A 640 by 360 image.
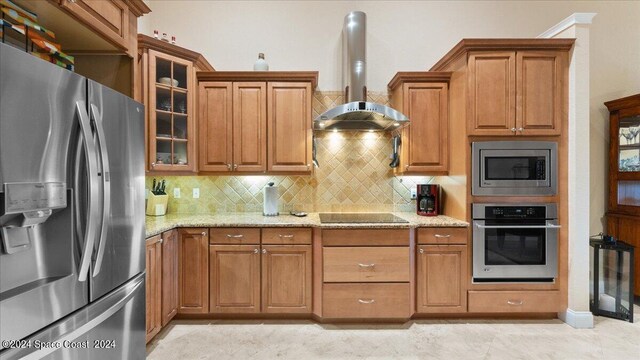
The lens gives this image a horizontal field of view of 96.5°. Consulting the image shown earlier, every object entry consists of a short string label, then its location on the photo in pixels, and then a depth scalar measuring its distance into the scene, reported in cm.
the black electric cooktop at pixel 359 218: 265
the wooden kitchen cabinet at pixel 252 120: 290
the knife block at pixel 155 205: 296
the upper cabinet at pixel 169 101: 251
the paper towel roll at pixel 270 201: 303
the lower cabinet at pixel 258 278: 258
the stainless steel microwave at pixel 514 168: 255
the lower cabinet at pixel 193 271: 257
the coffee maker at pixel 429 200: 301
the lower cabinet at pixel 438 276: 259
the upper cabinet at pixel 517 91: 255
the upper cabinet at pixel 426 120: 292
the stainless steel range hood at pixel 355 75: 299
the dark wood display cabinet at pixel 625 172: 291
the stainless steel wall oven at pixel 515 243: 255
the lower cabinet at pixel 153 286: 213
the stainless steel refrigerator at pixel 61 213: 97
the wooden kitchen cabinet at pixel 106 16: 160
